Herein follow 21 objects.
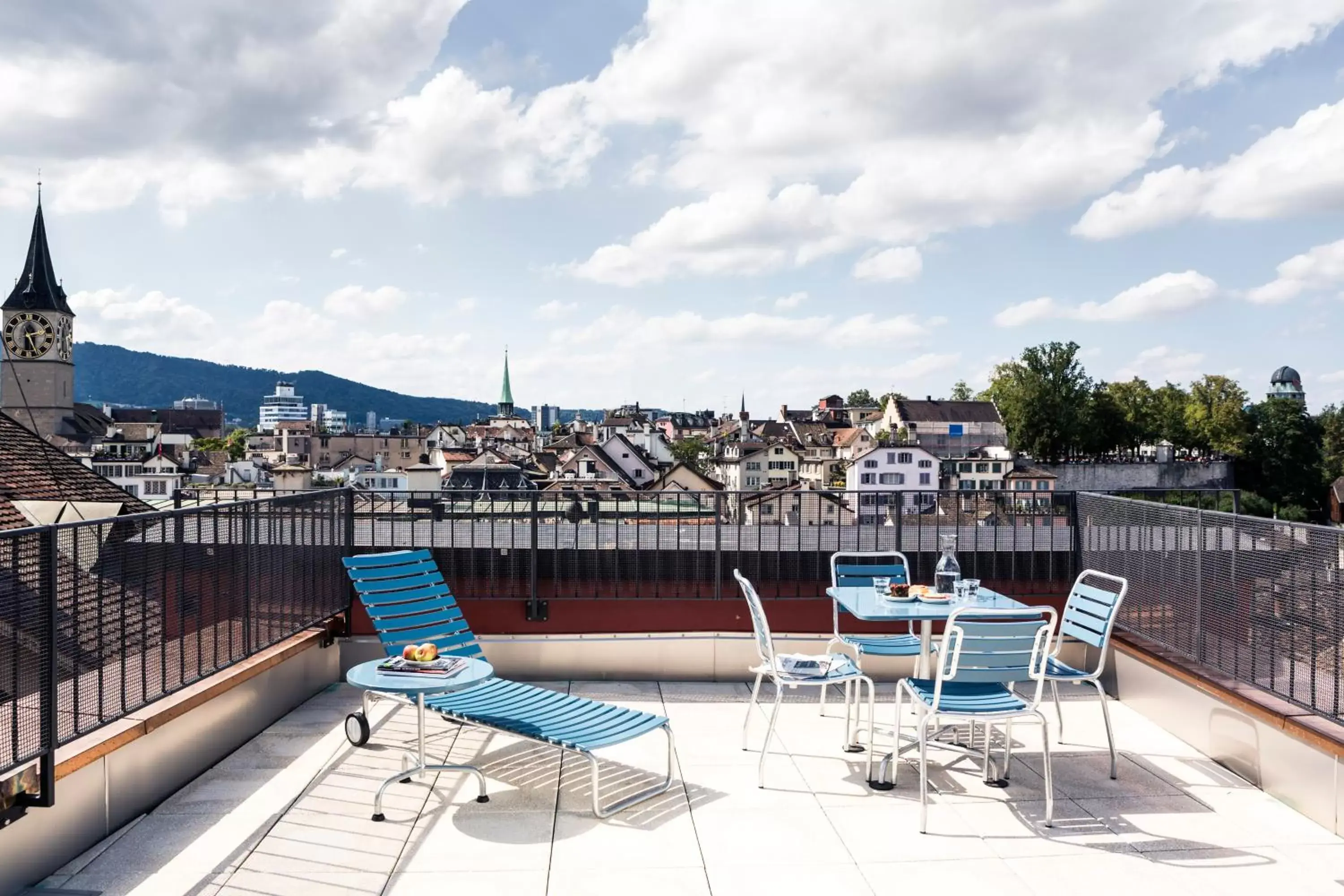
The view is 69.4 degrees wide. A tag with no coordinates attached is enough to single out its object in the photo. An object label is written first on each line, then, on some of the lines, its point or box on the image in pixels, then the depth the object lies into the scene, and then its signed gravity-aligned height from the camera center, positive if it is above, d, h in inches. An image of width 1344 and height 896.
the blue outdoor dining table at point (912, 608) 178.4 -29.3
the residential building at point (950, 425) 3233.3 +101.5
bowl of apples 170.6 -36.3
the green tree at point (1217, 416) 3011.8 +128.9
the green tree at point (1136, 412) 3208.7 +150.1
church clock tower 3796.8 +433.2
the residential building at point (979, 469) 2955.2 -42.7
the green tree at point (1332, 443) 3053.6 +51.6
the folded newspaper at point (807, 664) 183.3 -41.0
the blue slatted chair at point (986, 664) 158.6 -34.9
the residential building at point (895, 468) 2807.6 -41.2
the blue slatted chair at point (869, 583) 207.2 -29.9
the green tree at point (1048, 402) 2977.4 +164.4
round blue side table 161.5 -39.7
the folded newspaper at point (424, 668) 169.6 -38.4
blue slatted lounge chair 164.9 -47.0
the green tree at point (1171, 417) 3169.3 +131.6
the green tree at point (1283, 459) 3043.8 -4.0
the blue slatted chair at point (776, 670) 179.6 -41.3
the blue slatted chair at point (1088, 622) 181.6 -32.9
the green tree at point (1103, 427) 3048.7 +93.3
